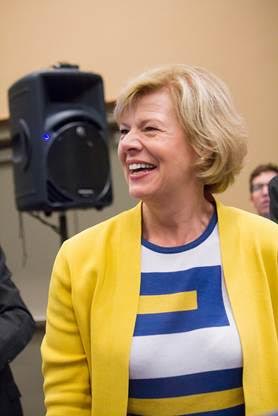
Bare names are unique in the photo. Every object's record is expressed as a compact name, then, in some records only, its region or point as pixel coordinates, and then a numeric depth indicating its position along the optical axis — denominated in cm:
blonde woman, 178
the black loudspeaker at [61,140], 273
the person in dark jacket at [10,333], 221
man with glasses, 325
